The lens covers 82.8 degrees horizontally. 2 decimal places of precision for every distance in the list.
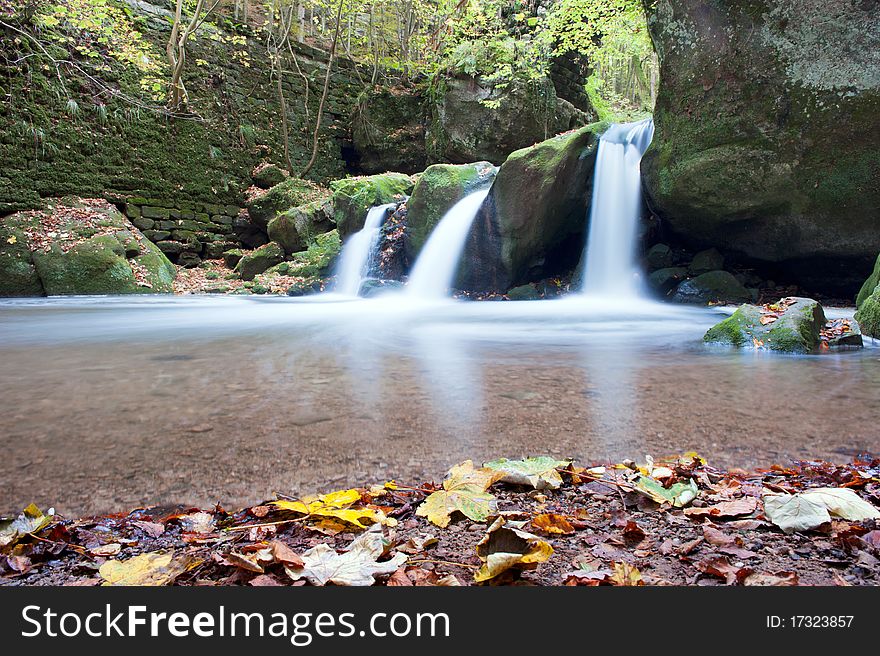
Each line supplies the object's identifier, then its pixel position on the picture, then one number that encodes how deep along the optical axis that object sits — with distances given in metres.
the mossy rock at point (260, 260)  12.86
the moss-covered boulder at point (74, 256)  9.95
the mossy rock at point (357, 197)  11.78
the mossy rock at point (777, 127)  5.90
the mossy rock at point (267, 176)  15.01
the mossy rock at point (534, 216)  8.51
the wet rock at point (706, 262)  8.30
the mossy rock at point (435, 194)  10.16
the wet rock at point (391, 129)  16.42
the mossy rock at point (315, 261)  11.51
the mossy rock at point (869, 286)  5.33
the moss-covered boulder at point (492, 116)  14.37
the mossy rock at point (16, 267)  9.77
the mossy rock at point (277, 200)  14.18
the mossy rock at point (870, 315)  4.65
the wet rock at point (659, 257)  8.84
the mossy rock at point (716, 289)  7.88
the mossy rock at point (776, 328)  3.97
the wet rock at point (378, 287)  10.24
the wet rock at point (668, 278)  8.55
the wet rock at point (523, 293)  9.14
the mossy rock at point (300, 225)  12.66
